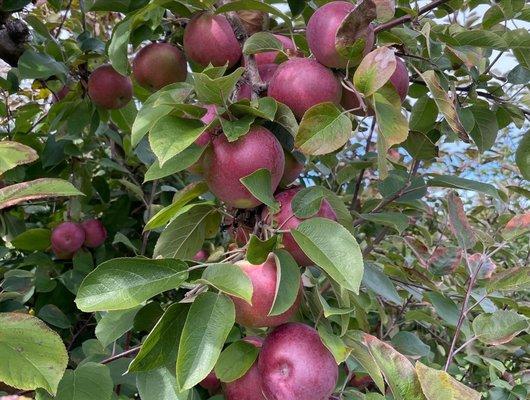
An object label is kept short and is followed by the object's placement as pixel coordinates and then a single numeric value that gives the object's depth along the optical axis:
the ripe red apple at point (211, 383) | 0.97
